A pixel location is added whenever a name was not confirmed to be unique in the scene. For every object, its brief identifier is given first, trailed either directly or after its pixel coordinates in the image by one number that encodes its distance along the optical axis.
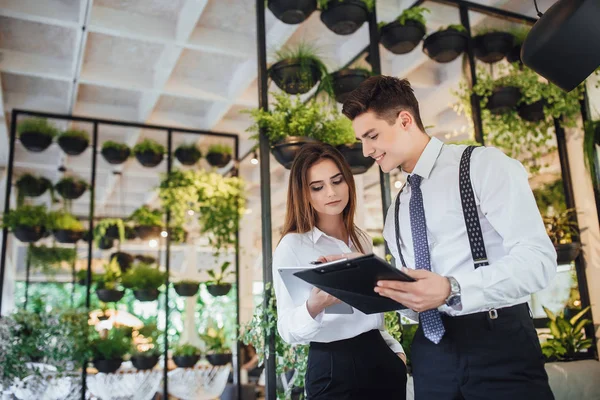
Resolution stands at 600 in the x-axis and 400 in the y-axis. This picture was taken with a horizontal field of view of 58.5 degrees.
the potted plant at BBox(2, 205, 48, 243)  6.00
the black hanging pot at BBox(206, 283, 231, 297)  6.23
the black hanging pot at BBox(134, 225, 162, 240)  6.76
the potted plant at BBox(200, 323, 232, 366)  6.11
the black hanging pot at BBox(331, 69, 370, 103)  3.64
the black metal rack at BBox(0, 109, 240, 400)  5.82
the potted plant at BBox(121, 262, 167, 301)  6.27
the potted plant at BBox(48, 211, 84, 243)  6.32
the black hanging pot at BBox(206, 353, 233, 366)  6.09
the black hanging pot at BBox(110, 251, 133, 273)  7.14
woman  1.86
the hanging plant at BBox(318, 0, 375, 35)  3.64
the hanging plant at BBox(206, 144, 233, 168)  6.90
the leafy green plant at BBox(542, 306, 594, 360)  4.06
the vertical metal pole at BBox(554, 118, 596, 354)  4.36
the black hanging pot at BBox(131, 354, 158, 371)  5.98
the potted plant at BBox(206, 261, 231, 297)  6.22
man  1.33
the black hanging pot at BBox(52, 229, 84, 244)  6.36
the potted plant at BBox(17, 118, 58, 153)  5.85
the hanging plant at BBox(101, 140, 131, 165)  6.41
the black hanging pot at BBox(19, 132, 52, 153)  5.85
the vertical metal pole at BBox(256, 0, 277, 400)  3.07
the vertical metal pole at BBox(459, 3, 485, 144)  4.18
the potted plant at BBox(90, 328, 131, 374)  5.62
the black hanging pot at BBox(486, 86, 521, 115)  4.30
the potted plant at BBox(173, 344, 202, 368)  6.26
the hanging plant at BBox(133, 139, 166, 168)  6.62
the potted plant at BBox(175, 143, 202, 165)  6.89
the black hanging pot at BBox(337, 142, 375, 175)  3.51
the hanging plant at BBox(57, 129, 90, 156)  6.10
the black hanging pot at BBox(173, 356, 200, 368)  6.25
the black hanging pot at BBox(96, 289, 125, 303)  6.05
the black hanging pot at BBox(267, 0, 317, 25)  3.49
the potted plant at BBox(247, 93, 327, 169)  3.36
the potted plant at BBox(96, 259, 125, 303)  6.07
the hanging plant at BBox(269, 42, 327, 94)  3.53
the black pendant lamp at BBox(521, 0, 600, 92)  1.76
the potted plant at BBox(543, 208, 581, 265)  4.22
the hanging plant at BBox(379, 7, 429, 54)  3.95
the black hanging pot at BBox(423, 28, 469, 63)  4.09
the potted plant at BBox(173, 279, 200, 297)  6.28
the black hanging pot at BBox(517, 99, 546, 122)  4.39
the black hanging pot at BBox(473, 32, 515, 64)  4.36
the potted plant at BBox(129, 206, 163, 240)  6.77
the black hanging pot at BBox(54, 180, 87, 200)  7.11
